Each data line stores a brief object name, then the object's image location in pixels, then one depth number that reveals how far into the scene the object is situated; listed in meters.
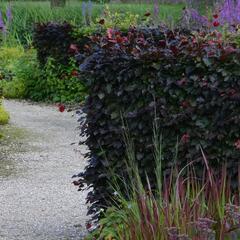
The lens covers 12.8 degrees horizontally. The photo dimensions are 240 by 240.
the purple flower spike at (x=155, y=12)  18.03
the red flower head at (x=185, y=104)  6.65
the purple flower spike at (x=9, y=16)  25.32
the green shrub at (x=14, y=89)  19.77
